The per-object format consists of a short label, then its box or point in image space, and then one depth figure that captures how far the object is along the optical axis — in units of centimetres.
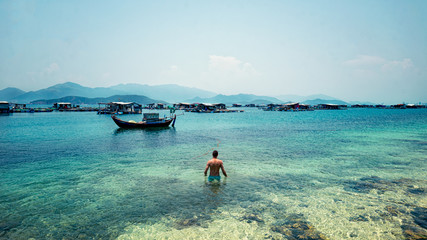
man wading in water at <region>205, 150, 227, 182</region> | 1143
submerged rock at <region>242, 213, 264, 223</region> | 806
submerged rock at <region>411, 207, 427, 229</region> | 760
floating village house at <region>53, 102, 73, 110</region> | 11502
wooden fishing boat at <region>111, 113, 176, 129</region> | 4183
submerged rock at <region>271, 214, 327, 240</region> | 696
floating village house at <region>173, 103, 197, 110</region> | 13831
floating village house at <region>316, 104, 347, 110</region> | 15770
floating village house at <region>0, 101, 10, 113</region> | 8919
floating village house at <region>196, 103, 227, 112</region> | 11334
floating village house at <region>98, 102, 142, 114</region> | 8960
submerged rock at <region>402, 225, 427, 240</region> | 681
